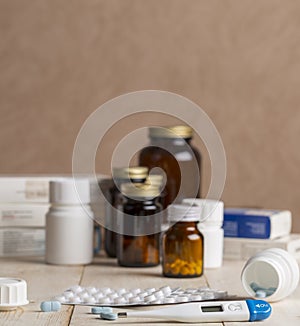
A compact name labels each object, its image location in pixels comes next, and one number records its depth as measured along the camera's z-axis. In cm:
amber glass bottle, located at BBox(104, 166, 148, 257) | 146
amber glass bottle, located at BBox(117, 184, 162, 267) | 144
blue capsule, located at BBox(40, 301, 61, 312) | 120
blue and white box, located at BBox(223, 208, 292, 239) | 151
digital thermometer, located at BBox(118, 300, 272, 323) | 116
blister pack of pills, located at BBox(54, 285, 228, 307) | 123
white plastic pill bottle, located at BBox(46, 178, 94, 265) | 147
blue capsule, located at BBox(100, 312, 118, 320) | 117
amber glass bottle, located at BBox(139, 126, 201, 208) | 154
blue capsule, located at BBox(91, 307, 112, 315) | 119
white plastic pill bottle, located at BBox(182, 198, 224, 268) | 146
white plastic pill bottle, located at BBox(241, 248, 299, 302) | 125
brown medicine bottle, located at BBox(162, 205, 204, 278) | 138
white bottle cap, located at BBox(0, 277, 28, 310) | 119
